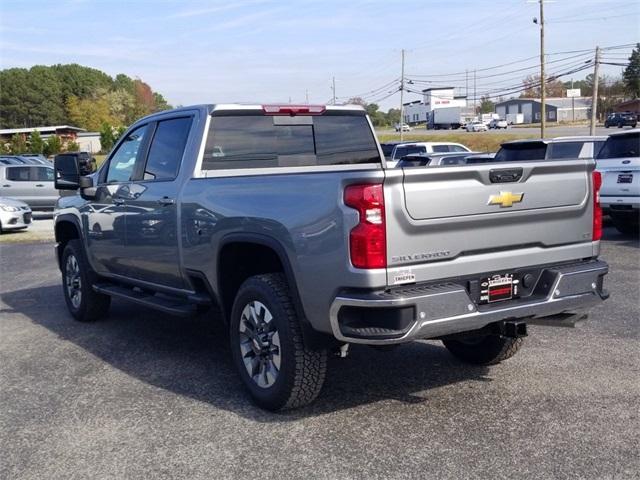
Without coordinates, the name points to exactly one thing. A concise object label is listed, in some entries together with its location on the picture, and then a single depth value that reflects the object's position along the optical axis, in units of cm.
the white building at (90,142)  8381
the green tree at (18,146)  6327
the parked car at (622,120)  5881
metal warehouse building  10662
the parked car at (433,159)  1736
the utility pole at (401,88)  7512
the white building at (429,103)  11724
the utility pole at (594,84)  3823
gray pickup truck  395
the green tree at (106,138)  6356
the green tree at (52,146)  5971
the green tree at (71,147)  6206
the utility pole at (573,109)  10144
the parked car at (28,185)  2008
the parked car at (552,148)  1290
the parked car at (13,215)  1608
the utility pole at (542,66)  4084
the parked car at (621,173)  1177
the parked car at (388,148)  2592
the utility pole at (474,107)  13200
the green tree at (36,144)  6012
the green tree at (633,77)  9138
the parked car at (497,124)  8106
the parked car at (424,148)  2294
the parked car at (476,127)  7850
